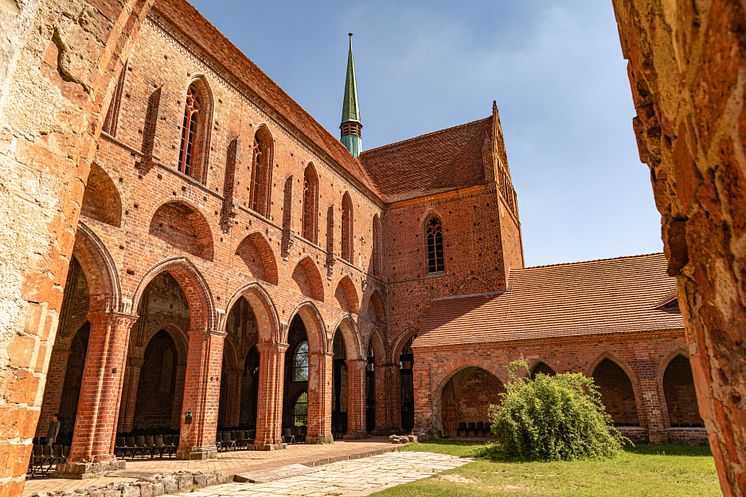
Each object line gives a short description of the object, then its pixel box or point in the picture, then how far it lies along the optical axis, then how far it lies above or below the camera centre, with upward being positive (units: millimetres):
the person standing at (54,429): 12633 -386
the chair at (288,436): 16906 -866
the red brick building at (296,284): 11477 +3984
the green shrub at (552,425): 11523 -431
